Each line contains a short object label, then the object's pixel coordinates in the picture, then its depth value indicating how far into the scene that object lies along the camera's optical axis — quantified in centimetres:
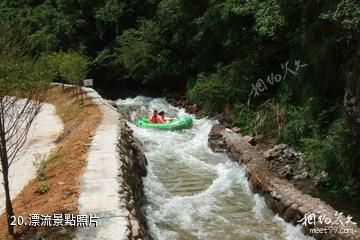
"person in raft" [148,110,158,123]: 1967
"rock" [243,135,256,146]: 1502
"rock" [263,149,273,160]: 1328
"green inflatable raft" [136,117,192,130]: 1900
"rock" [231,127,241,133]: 1696
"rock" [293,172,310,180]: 1173
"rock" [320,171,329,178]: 1109
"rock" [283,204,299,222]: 908
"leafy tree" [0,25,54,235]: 653
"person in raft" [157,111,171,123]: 1961
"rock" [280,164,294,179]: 1188
